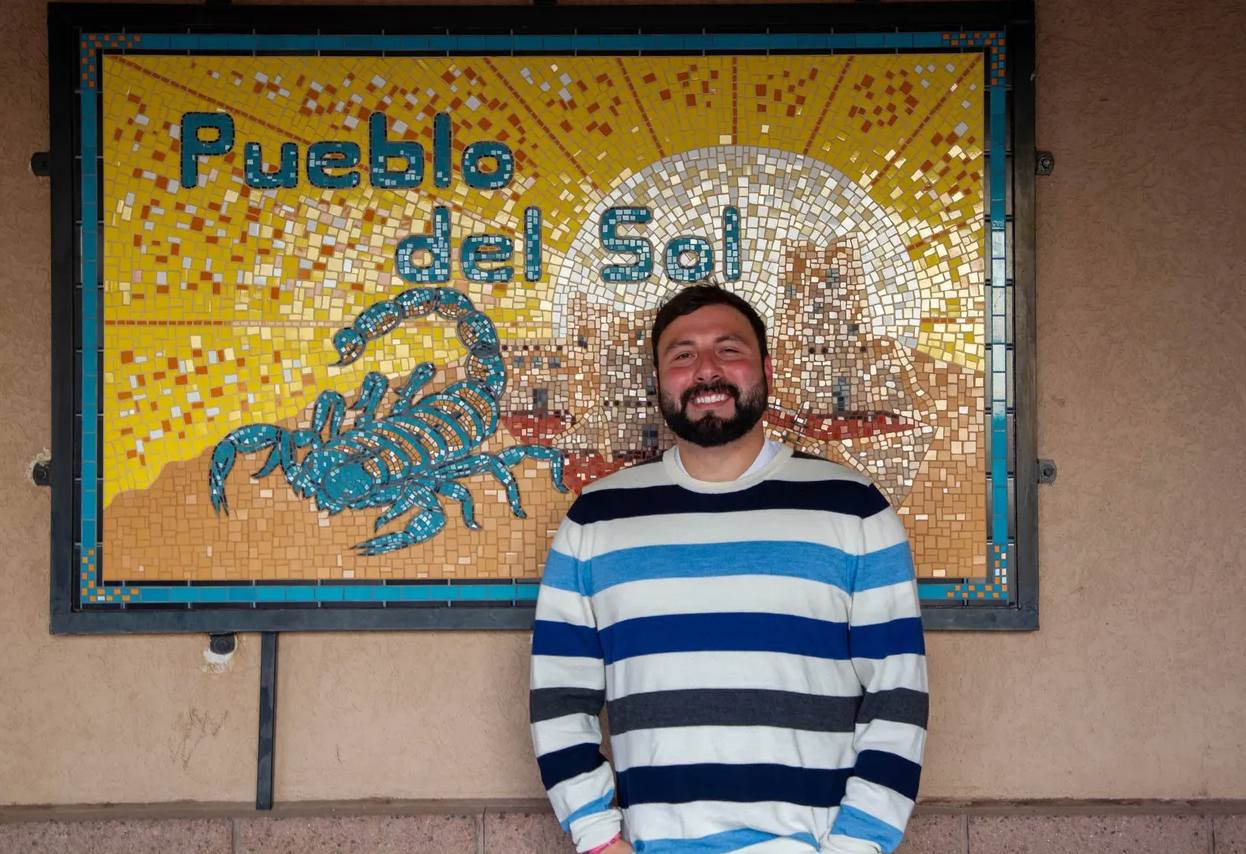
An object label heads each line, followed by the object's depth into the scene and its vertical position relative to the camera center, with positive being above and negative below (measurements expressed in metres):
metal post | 2.24 -0.68
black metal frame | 2.23 +0.61
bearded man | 1.67 -0.40
